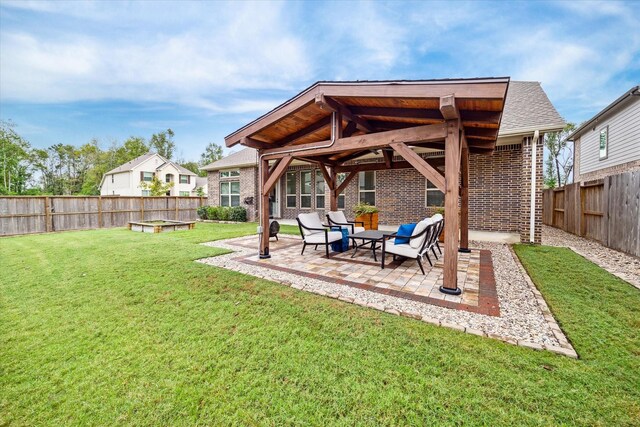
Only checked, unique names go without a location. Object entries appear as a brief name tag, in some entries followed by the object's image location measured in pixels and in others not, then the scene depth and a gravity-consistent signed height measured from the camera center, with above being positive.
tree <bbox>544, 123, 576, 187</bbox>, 27.38 +4.57
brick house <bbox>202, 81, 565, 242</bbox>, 7.55 +0.74
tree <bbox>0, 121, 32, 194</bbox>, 26.83 +4.98
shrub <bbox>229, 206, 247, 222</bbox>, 14.38 -0.53
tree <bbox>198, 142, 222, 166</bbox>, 48.72 +9.26
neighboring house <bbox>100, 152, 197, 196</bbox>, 29.09 +3.29
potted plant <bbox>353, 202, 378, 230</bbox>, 9.38 -0.42
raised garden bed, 10.70 -0.90
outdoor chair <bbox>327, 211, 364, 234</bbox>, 7.61 -0.48
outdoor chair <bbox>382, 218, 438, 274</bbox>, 4.94 -0.79
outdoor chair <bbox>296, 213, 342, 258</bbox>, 6.31 -0.72
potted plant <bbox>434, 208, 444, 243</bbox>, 8.36 -0.31
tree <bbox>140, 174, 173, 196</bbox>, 25.61 +1.76
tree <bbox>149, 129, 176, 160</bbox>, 43.47 +10.00
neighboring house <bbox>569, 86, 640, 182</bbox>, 9.53 +2.54
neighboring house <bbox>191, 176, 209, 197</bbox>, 37.54 +2.98
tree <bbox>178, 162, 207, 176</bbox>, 46.56 +6.63
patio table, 5.71 -0.74
